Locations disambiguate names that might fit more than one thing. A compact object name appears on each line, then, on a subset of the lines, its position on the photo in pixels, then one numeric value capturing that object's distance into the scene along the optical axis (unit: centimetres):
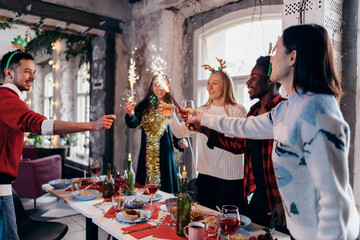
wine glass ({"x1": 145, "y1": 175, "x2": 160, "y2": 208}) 183
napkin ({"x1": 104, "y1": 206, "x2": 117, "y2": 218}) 172
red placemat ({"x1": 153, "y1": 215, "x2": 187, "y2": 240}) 143
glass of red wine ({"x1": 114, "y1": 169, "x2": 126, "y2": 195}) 214
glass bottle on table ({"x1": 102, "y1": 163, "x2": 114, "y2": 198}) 212
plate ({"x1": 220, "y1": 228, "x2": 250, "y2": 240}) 136
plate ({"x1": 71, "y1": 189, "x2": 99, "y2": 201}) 201
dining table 146
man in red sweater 172
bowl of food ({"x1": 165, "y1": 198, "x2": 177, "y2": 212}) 171
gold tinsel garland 293
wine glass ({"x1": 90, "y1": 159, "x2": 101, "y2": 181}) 230
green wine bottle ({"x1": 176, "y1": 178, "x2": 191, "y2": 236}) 146
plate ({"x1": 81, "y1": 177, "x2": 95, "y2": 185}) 250
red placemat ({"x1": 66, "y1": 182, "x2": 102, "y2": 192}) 233
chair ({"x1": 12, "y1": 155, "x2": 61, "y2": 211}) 400
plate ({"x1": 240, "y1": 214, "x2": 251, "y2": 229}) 152
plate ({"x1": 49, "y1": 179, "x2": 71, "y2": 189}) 238
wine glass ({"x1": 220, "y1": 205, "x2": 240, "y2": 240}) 127
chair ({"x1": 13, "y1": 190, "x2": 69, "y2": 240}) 217
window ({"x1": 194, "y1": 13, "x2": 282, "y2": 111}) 321
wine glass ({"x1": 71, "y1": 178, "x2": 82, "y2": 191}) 222
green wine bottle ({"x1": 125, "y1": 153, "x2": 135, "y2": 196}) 212
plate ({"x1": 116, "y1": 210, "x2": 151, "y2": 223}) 162
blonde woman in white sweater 230
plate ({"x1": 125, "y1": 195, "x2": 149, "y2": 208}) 184
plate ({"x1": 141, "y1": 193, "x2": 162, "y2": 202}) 203
